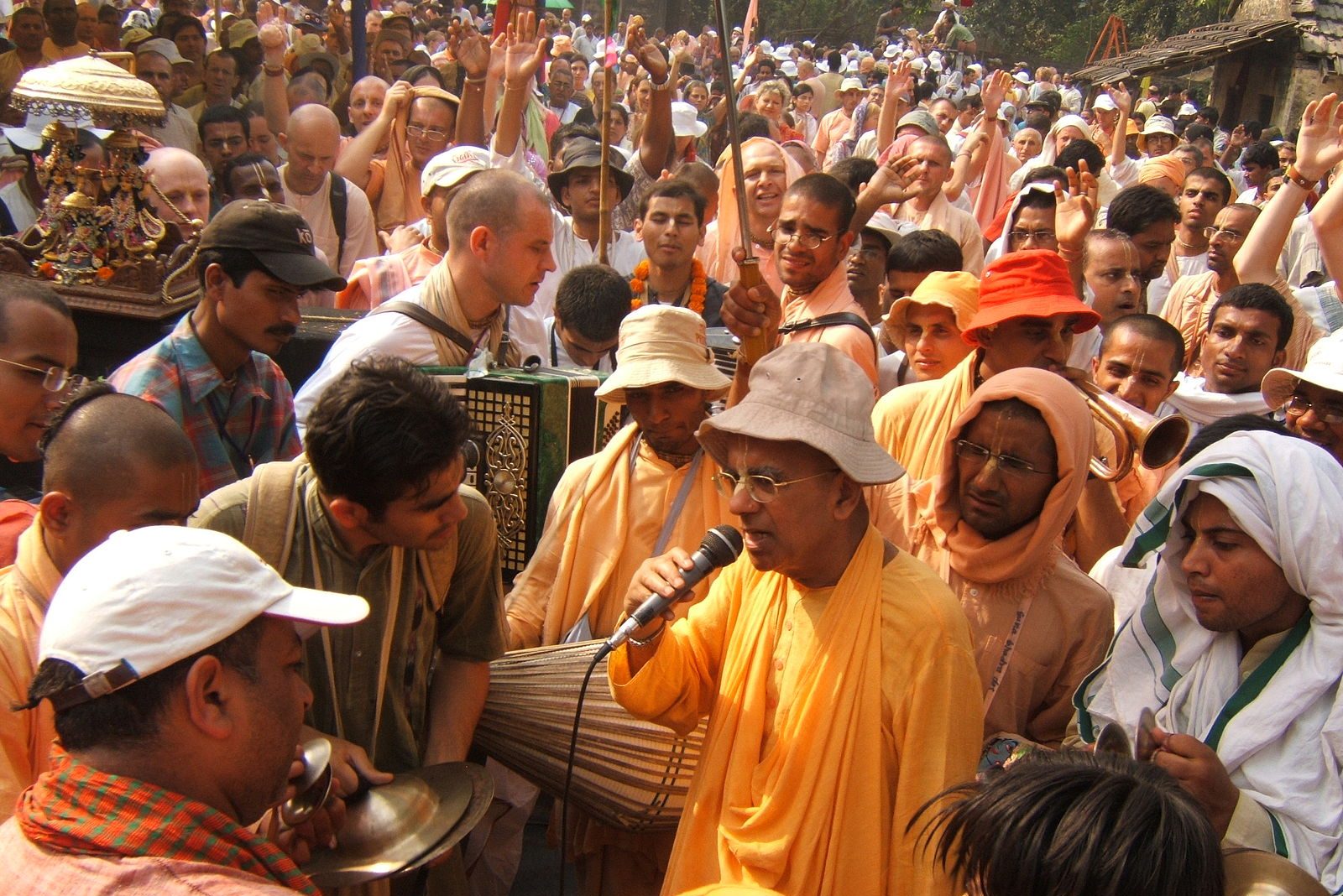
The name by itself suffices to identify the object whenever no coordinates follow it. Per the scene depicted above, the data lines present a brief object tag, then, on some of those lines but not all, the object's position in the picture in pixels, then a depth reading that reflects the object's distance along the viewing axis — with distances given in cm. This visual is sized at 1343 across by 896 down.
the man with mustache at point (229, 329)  345
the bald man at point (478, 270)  421
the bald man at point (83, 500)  231
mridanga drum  317
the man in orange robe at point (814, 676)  244
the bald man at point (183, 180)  604
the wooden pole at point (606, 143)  445
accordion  400
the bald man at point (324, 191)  731
